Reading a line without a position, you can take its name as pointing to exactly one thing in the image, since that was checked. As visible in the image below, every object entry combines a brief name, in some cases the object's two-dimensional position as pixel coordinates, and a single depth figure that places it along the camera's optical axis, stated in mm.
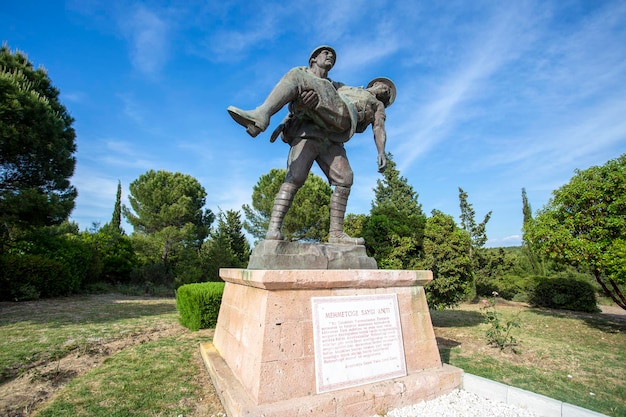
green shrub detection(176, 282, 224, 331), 5914
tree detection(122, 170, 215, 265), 17312
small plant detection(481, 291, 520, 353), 5242
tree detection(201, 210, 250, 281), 14414
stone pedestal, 2168
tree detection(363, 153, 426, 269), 7137
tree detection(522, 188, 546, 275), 8070
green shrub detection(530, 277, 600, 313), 11398
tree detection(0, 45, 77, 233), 8938
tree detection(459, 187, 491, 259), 16516
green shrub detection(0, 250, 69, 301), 9633
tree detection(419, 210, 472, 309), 6926
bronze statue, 3096
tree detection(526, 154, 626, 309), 6246
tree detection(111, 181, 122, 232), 23544
